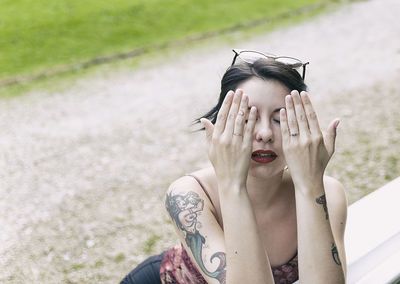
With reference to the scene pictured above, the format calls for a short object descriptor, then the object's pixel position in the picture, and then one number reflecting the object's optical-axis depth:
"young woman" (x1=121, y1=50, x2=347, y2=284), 1.68
